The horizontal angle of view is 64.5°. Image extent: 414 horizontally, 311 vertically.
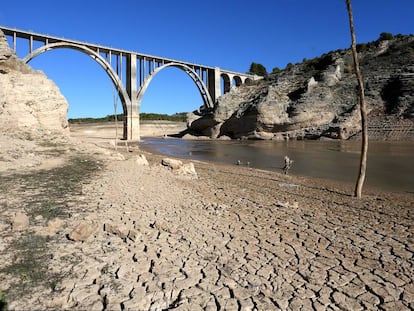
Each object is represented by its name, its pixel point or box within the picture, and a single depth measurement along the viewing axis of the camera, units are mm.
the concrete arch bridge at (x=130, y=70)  40100
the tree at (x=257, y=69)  93275
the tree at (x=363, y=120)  9398
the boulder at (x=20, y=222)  4855
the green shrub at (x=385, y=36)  53516
